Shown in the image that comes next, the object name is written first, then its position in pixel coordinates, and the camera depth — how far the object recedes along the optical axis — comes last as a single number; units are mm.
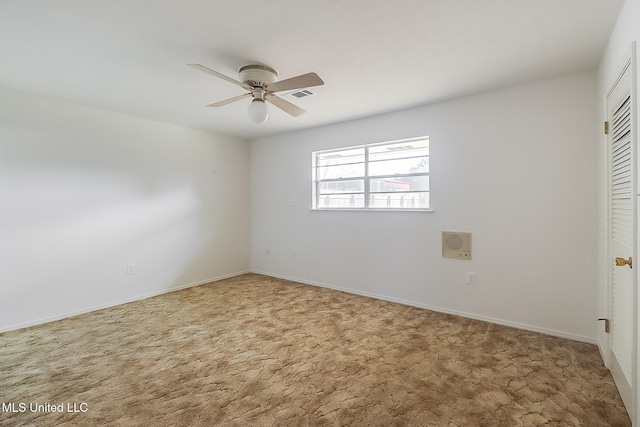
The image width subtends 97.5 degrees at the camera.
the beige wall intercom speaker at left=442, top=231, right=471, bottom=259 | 3125
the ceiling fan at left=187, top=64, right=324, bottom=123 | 2148
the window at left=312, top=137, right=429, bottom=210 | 3557
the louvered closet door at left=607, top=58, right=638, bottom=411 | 1643
